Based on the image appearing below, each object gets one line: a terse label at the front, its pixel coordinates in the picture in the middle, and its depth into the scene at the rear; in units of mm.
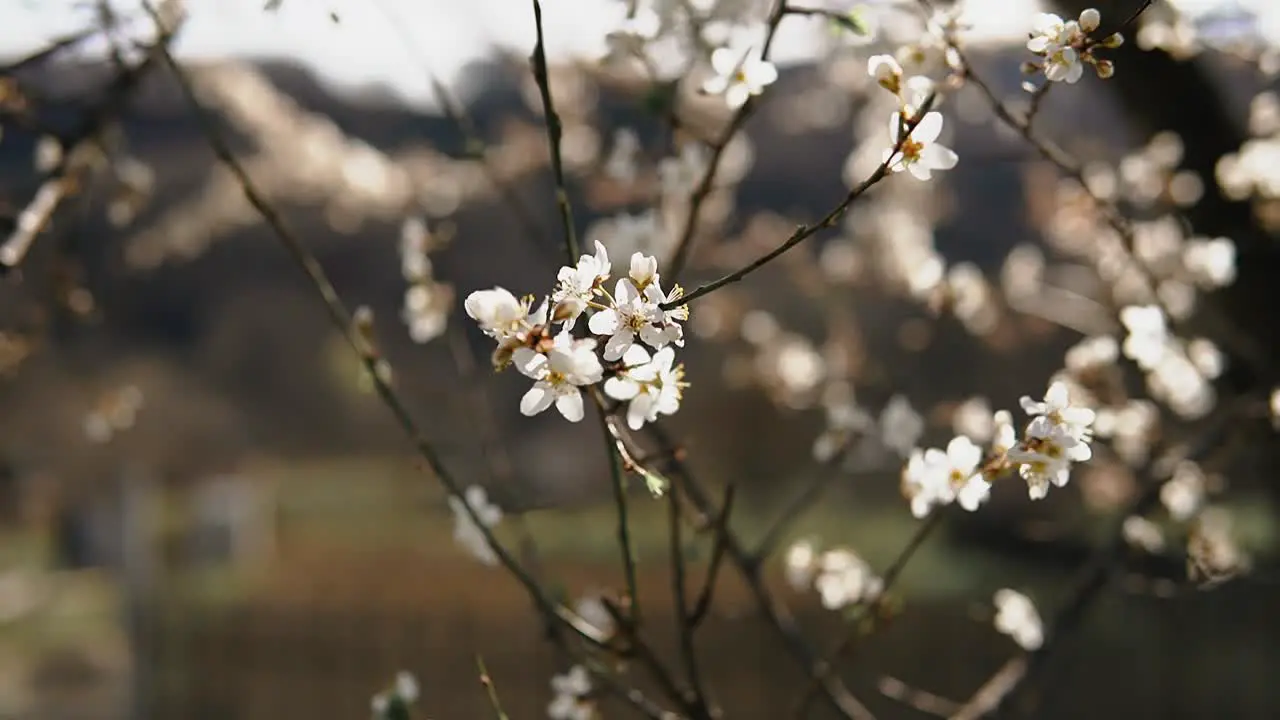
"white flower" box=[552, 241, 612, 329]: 833
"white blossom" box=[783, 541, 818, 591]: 1173
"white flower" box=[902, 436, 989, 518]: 948
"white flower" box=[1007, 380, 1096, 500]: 903
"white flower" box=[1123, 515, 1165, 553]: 1184
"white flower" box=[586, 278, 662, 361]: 846
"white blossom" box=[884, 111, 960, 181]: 877
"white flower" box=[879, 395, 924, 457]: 1216
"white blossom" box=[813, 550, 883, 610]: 1162
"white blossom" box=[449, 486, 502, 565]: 1047
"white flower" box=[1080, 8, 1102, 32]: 896
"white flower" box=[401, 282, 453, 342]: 1202
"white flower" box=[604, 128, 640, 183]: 1354
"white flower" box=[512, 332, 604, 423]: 834
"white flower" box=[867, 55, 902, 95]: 883
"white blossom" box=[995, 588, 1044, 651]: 1179
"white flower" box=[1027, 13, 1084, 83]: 909
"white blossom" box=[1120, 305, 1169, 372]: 1148
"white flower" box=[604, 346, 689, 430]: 859
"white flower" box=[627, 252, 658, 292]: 846
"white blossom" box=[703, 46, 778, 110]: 970
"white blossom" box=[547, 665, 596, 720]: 1046
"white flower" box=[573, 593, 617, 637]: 1114
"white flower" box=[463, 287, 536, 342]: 826
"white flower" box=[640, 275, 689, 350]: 845
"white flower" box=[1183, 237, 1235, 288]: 1446
